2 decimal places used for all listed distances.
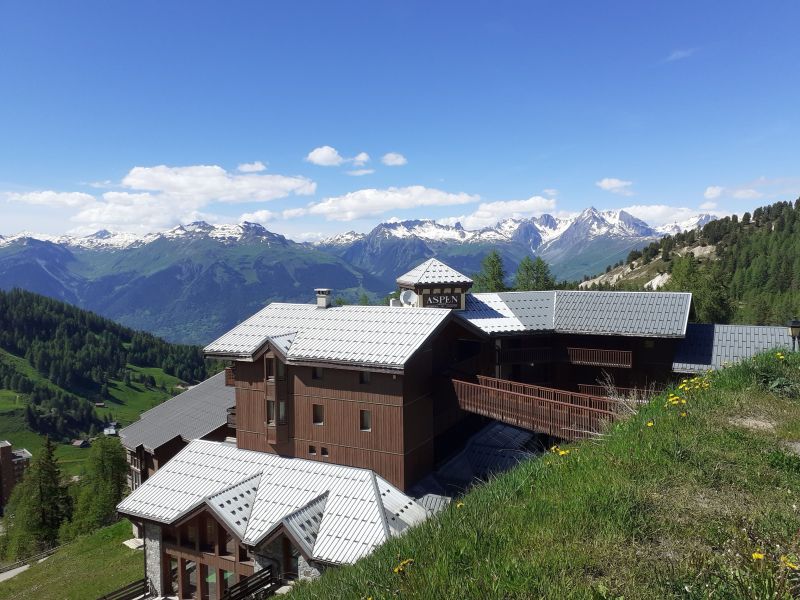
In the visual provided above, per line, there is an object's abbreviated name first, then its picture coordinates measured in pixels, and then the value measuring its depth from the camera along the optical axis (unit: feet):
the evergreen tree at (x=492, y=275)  215.10
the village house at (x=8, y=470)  352.28
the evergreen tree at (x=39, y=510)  171.83
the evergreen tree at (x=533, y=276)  229.04
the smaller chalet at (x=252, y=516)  63.10
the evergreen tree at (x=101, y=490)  161.17
